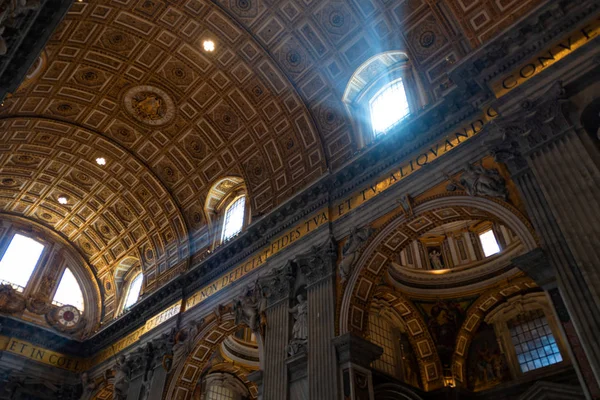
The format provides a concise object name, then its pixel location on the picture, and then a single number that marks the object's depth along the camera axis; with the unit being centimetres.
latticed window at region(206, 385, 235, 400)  1731
